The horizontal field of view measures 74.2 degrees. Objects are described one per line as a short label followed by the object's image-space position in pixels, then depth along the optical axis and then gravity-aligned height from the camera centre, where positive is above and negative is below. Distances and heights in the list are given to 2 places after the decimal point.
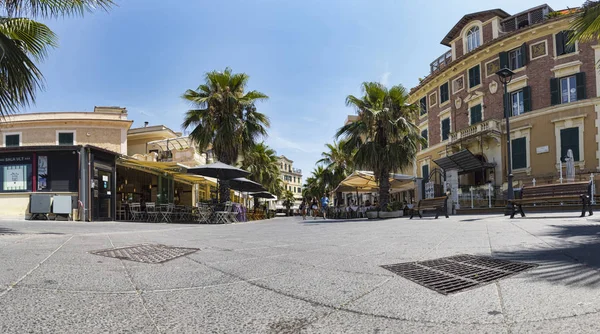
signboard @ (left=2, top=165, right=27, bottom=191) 17.52 +0.74
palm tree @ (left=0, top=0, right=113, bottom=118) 7.08 +2.66
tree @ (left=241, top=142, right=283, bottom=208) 36.84 +2.16
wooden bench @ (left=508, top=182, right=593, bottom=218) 10.09 -0.27
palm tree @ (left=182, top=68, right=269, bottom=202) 17.81 +3.33
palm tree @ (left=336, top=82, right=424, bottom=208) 18.19 +2.53
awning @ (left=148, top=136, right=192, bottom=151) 27.74 +3.42
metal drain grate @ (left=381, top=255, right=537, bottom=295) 3.15 -0.79
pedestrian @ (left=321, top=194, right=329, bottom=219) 25.44 -1.03
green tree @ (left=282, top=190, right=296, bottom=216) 85.96 -2.57
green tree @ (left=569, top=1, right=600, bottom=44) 8.15 +3.39
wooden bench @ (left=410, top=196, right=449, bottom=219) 13.58 -0.66
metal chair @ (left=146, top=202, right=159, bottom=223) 16.88 -1.14
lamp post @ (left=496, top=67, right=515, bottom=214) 14.25 +2.36
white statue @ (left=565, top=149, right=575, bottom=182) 18.46 +0.66
